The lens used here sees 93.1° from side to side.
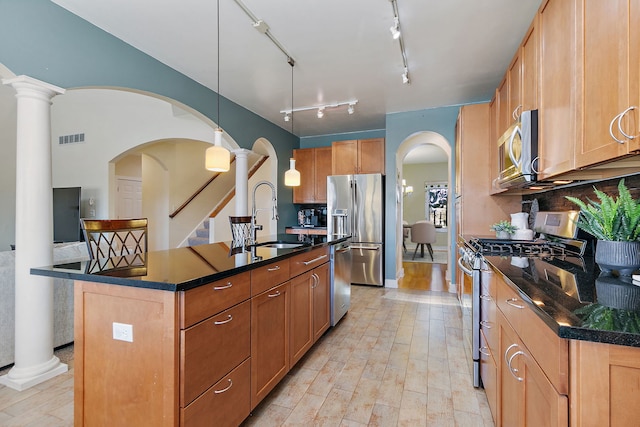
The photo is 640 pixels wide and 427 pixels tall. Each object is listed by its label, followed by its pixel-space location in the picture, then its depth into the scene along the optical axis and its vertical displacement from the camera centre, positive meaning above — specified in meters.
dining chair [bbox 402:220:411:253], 8.13 -0.51
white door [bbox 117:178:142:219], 6.36 +0.33
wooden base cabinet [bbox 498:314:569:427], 0.82 -0.60
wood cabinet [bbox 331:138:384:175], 5.08 +0.97
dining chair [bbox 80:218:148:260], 1.85 -0.09
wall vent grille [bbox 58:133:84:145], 5.66 +1.41
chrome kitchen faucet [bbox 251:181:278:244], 2.64 -0.11
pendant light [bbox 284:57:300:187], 3.12 +0.38
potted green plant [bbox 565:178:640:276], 1.22 -0.09
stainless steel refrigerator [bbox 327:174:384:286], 4.84 -0.10
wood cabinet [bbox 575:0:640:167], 1.03 +0.51
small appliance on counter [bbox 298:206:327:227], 6.07 -0.08
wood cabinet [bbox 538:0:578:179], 1.44 +0.66
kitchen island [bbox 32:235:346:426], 1.23 -0.56
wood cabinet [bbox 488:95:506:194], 3.12 +0.70
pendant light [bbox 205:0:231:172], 2.30 +0.44
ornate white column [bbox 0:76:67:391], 2.12 -0.16
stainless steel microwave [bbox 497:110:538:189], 1.90 +0.42
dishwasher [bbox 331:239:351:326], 2.99 -0.70
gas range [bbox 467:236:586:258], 1.93 -0.24
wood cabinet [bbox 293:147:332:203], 5.82 +0.80
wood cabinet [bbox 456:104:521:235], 3.51 +0.37
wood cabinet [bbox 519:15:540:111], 1.91 +0.97
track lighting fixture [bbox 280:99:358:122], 4.26 +1.56
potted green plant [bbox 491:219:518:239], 2.65 -0.15
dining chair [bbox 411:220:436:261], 7.33 -0.49
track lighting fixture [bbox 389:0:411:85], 2.23 +1.51
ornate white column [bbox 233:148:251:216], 4.48 +0.48
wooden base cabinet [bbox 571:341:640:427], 0.72 -0.42
